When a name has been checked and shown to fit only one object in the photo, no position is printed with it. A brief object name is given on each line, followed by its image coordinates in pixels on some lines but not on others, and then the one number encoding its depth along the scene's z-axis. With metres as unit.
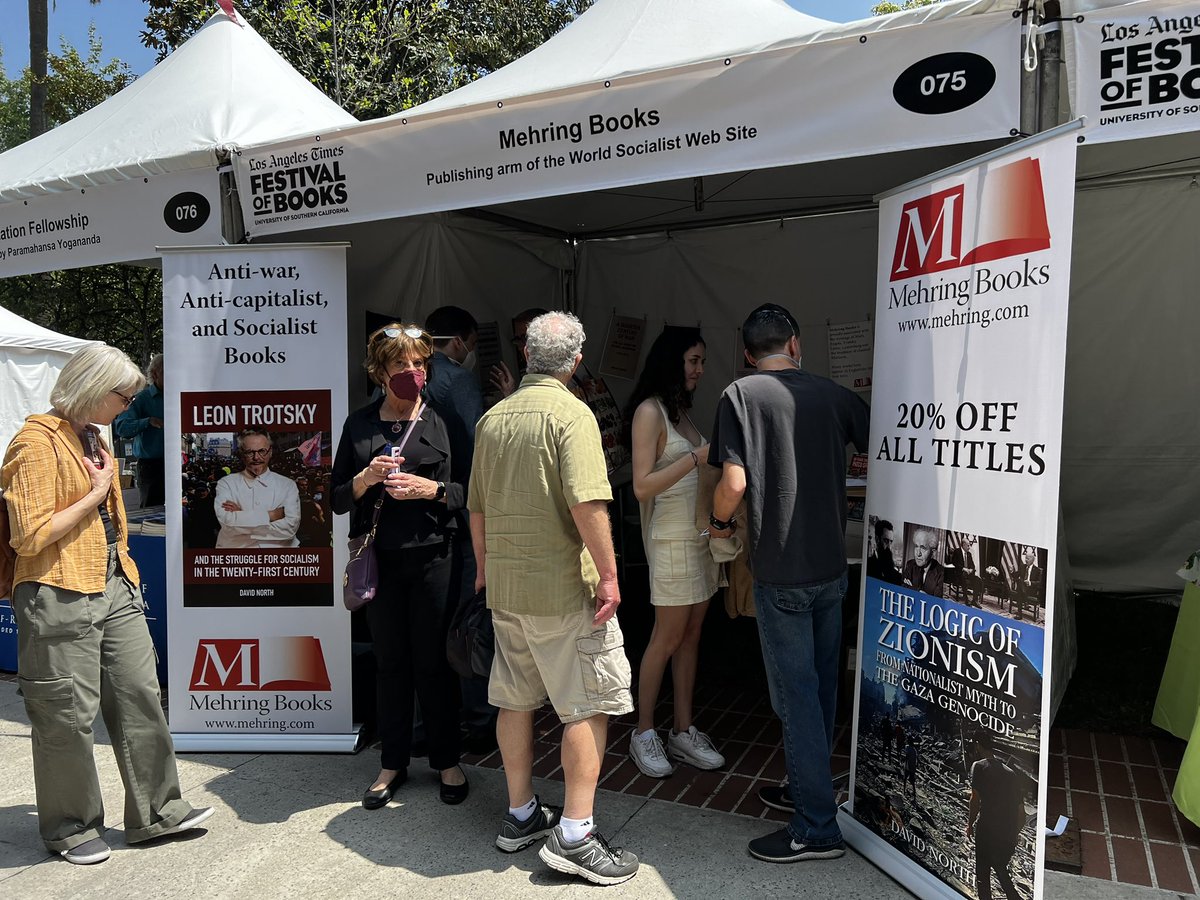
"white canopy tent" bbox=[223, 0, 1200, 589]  3.02
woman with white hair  2.77
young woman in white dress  3.35
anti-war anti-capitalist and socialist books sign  3.91
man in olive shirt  2.70
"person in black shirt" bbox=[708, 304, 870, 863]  2.76
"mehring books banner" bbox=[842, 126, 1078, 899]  2.28
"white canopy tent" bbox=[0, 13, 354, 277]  4.30
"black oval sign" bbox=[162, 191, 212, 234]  4.26
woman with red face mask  3.24
